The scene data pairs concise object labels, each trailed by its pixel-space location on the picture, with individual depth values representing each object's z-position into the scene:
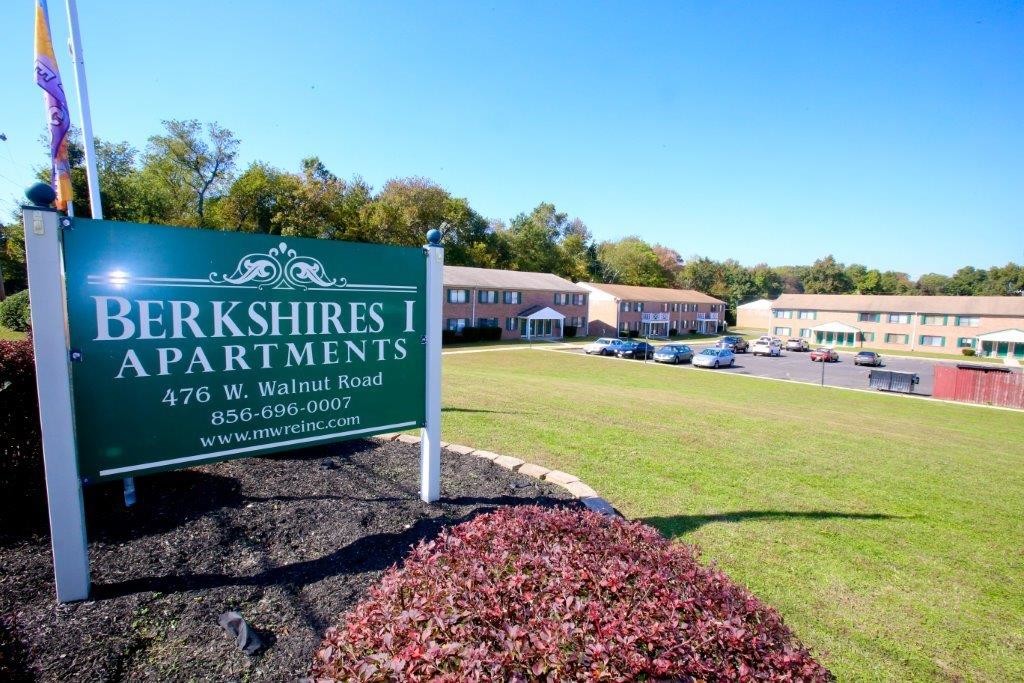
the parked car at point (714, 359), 30.23
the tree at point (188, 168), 44.16
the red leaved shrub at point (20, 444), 4.02
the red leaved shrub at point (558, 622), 1.65
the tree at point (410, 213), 45.34
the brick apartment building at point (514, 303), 39.78
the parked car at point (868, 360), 36.28
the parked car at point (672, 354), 31.88
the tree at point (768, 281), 102.88
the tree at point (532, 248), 64.31
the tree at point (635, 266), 80.12
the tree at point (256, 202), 39.78
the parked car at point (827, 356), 36.43
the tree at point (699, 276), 89.62
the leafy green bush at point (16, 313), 23.61
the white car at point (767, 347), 39.81
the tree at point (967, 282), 89.25
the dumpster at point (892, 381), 23.59
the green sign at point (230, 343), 3.18
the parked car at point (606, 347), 34.00
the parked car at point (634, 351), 33.62
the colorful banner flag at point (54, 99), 5.04
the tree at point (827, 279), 93.38
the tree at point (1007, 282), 83.75
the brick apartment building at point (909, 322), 48.38
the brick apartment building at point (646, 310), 52.44
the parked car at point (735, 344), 41.91
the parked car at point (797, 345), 45.53
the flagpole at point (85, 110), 5.00
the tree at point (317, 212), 39.59
